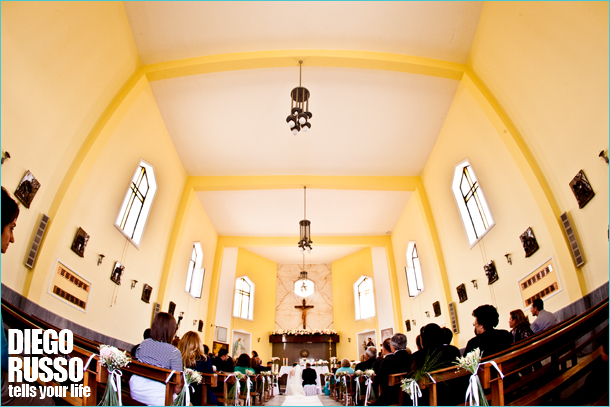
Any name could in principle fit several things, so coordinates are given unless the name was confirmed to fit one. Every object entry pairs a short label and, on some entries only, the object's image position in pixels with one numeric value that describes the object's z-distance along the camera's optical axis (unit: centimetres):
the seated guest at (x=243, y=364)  683
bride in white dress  1217
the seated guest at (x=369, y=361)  616
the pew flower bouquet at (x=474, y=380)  240
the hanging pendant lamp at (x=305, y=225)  983
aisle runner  810
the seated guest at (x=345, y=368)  800
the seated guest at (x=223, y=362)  625
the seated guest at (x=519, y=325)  455
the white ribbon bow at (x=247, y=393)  610
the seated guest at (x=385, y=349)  518
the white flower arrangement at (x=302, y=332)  1547
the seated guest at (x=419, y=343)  400
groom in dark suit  1130
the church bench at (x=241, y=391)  493
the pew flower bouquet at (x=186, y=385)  313
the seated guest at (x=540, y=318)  436
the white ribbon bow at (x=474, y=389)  240
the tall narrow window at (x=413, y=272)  1074
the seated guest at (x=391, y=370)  391
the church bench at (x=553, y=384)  238
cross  1652
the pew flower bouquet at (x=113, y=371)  248
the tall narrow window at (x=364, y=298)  1456
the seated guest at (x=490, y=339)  331
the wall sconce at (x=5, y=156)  378
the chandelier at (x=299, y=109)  574
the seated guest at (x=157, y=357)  295
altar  1550
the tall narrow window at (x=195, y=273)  1073
